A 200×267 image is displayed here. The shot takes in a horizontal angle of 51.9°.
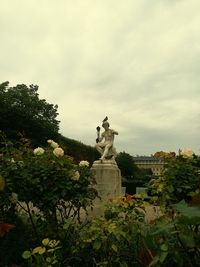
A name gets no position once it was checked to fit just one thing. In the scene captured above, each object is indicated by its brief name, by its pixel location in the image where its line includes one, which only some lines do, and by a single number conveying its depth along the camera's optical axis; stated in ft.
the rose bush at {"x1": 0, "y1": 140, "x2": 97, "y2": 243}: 7.57
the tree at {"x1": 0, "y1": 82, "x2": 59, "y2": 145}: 59.39
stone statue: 20.17
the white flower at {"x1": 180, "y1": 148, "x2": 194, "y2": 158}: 8.71
